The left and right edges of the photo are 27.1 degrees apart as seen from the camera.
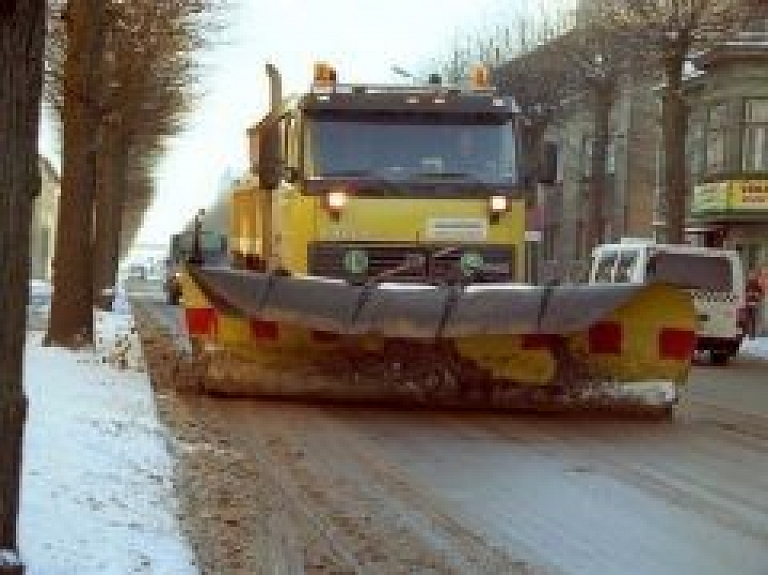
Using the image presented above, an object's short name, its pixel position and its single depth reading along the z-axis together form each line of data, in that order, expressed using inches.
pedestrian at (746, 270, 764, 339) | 1248.0
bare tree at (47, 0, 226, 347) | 698.8
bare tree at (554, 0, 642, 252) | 1578.5
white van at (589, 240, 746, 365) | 973.2
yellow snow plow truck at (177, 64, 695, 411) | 521.7
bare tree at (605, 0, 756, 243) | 1309.1
